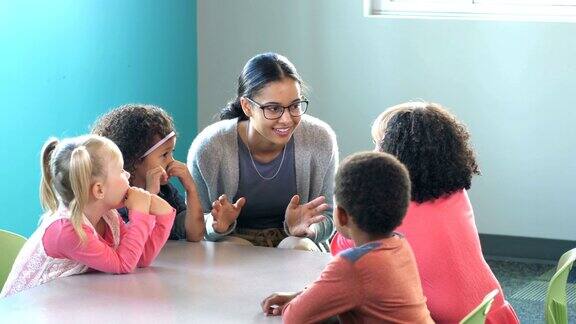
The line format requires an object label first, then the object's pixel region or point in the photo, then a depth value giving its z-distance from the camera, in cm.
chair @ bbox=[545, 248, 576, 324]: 257
